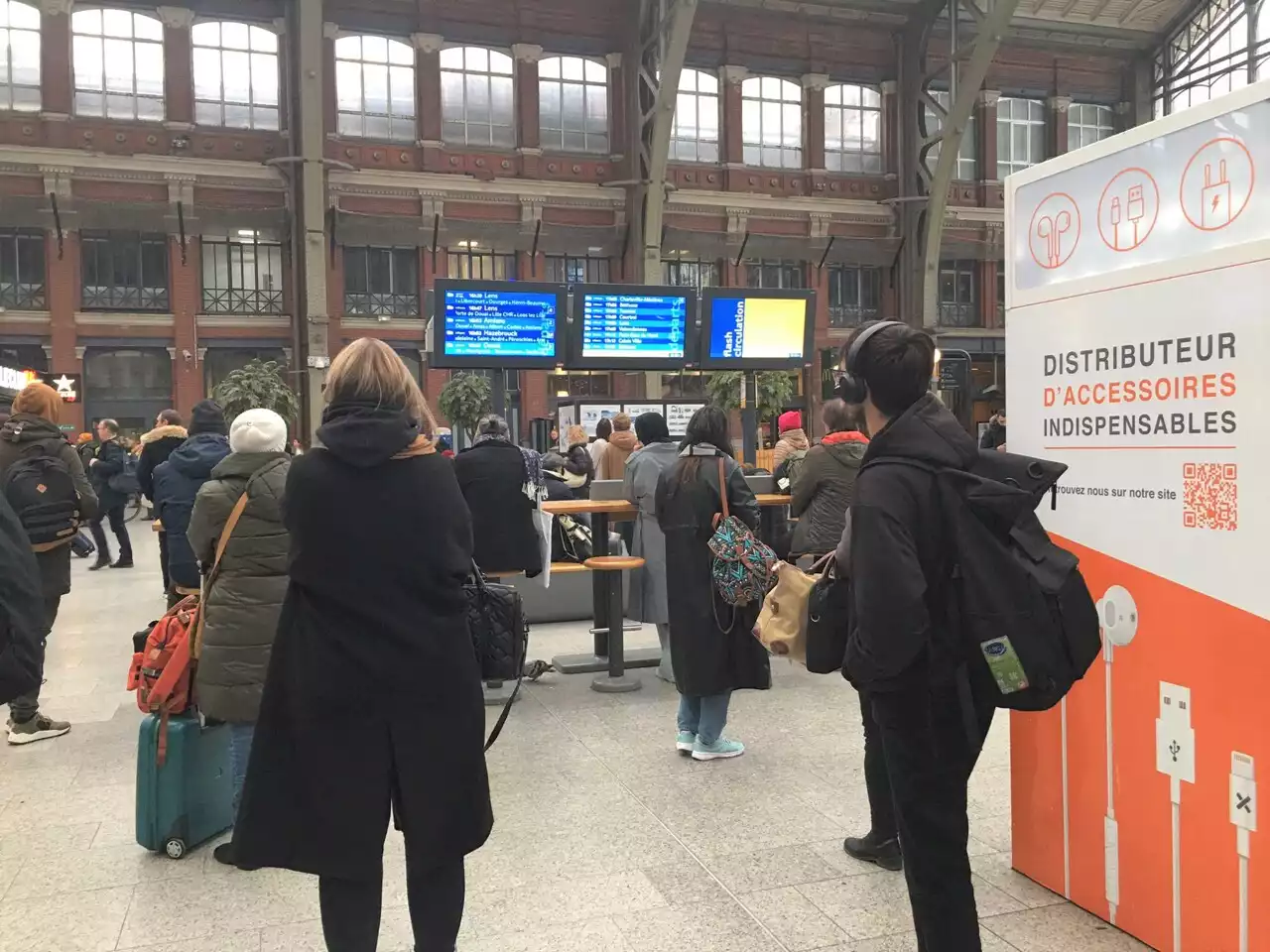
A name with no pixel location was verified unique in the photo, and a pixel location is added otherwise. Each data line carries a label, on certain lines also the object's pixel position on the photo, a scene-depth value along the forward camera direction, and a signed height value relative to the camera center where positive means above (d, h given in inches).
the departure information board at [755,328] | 398.3 +44.8
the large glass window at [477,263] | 1013.8 +187.8
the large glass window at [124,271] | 928.9 +170.1
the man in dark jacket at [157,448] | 314.8 -0.9
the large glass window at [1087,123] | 1178.0 +378.8
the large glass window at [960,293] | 1155.3 +168.6
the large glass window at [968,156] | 1151.6 +330.1
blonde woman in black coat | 88.6 -21.7
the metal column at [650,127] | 895.7 +299.4
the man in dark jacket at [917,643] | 83.7 -18.2
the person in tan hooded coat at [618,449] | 375.2 -4.3
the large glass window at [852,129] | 1110.4 +352.8
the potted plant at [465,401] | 901.8 +37.6
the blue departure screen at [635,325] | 378.9 +44.9
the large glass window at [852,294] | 1124.5 +164.6
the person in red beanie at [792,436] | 356.2 -0.3
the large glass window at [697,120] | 1058.1 +348.9
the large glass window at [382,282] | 986.7 +164.6
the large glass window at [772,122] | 1087.0 +354.8
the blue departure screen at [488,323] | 348.5 +42.3
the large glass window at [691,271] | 1071.0 +185.1
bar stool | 236.8 -48.3
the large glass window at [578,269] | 1047.6 +185.4
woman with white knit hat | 131.7 -21.6
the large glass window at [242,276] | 964.6 +169.4
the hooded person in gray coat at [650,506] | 229.6 -16.4
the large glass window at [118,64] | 900.0 +358.0
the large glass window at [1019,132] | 1161.4 +362.4
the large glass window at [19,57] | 879.1 +356.4
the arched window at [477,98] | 999.0 +356.1
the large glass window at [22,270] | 900.6 +166.5
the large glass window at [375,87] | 962.7 +355.9
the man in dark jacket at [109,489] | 470.9 -21.2
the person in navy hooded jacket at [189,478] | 216.4 -7.8
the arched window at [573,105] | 1030.4 +357.8
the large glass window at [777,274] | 1093.1 +184.7
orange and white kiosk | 92.9 -6.8
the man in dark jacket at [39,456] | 196.2 -3.3
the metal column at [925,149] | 995.9 +303.2
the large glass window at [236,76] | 935.7 +358.7
